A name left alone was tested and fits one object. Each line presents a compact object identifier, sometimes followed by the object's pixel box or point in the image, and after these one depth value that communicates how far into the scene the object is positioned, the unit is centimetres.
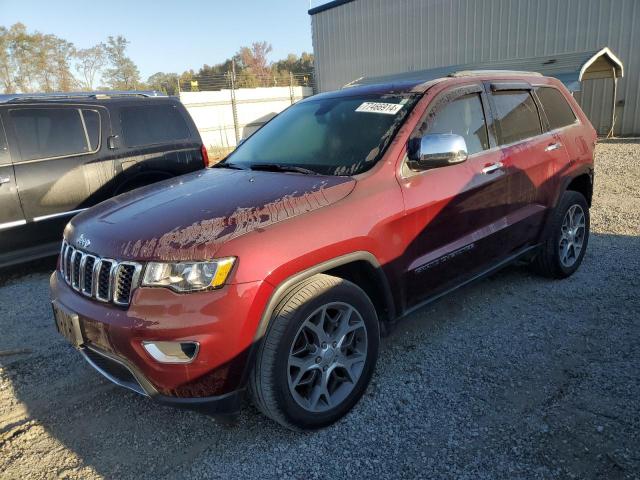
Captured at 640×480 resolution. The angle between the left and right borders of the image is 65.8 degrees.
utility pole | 2011
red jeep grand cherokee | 227
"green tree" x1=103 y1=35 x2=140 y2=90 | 4734
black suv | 514
